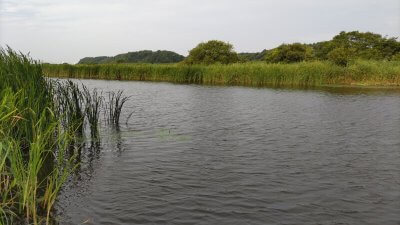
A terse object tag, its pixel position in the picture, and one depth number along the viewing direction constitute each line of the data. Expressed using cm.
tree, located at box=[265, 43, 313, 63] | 5403
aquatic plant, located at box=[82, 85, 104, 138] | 1060
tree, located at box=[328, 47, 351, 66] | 3832
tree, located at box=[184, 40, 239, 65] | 5484
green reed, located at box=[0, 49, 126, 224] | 496
